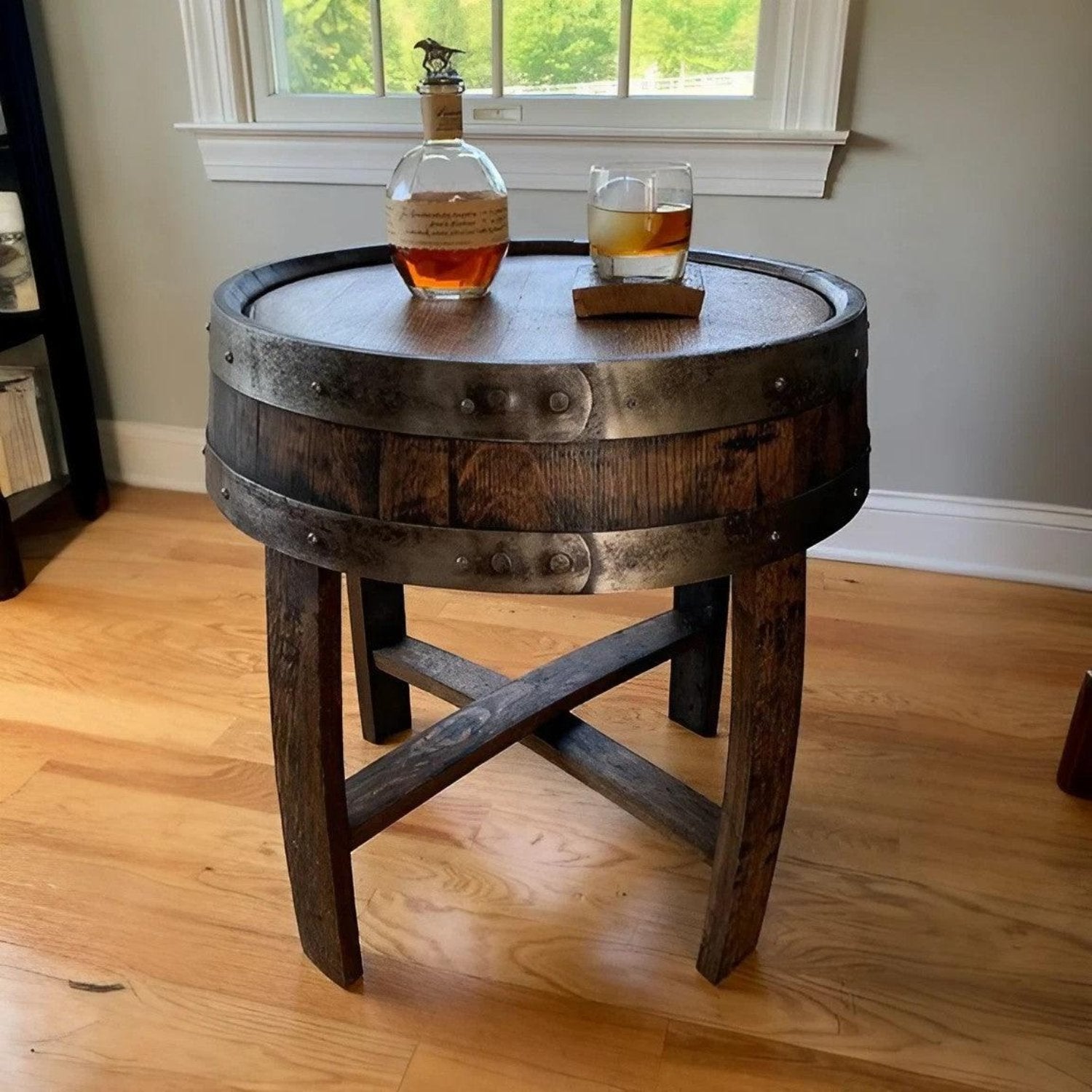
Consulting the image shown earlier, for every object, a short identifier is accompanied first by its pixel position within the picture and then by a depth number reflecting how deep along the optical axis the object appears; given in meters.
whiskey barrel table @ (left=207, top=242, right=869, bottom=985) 0.76
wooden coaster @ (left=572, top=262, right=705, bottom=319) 0.91
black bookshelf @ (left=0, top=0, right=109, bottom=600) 1.80
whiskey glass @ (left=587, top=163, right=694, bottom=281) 0.93
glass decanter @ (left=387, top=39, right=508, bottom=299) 0.93
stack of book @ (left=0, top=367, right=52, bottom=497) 1.92
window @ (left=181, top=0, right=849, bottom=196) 1.69
